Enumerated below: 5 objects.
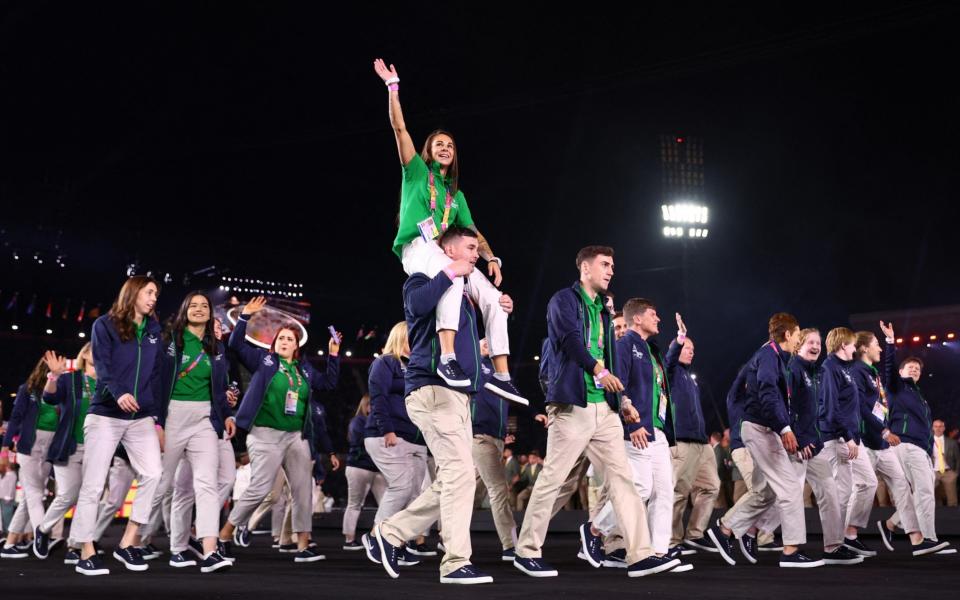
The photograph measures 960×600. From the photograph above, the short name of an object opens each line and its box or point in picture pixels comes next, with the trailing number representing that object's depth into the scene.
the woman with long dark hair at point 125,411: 6.42
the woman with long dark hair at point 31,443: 9.44
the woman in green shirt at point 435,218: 5.86
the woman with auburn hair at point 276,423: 7.57
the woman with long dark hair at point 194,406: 6.77
